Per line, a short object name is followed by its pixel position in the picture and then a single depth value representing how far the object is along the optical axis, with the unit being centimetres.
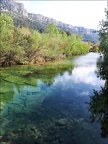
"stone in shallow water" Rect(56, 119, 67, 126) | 922
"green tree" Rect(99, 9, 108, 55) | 1415
